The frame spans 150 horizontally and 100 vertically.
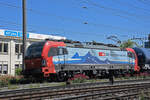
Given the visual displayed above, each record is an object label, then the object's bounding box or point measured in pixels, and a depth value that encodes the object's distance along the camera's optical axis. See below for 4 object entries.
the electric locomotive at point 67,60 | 19.00
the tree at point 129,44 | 59.05
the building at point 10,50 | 36.31
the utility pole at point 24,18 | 21.41
